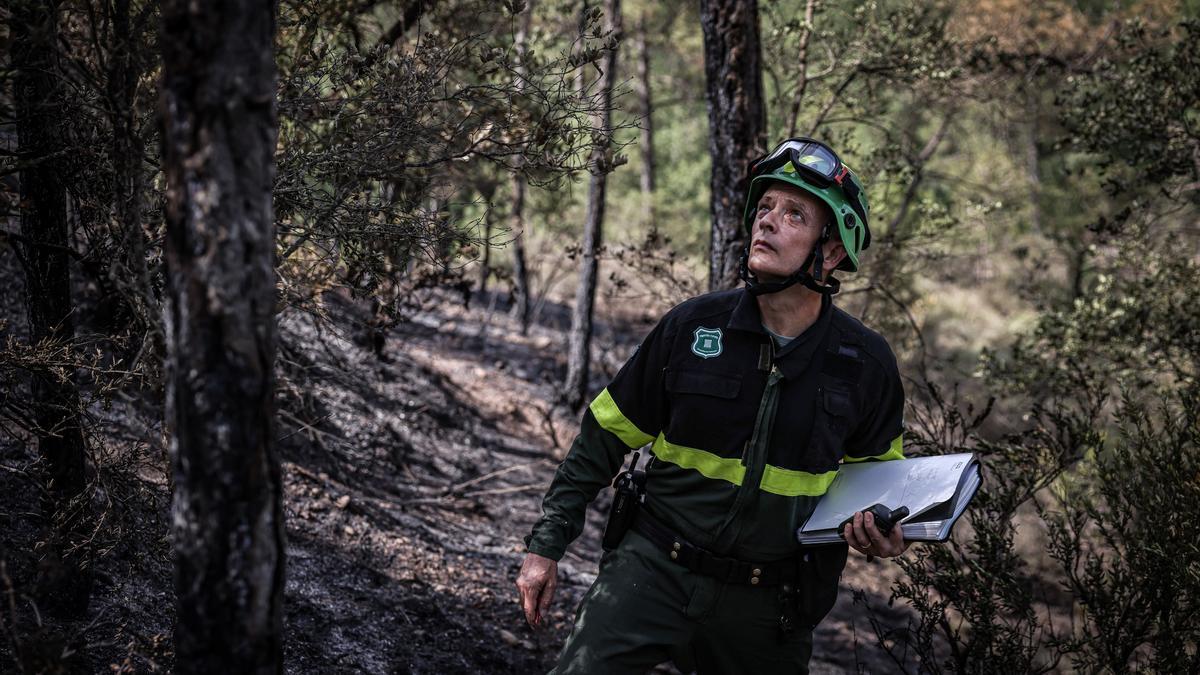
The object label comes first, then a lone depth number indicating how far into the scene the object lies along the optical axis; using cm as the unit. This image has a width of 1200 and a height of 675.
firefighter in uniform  288
